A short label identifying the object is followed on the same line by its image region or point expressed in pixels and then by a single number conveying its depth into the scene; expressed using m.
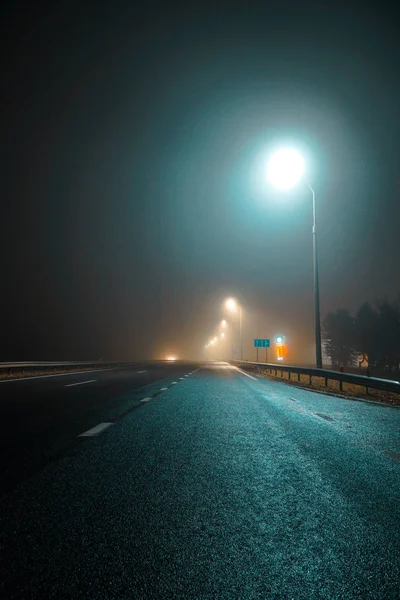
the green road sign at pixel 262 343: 45.02
